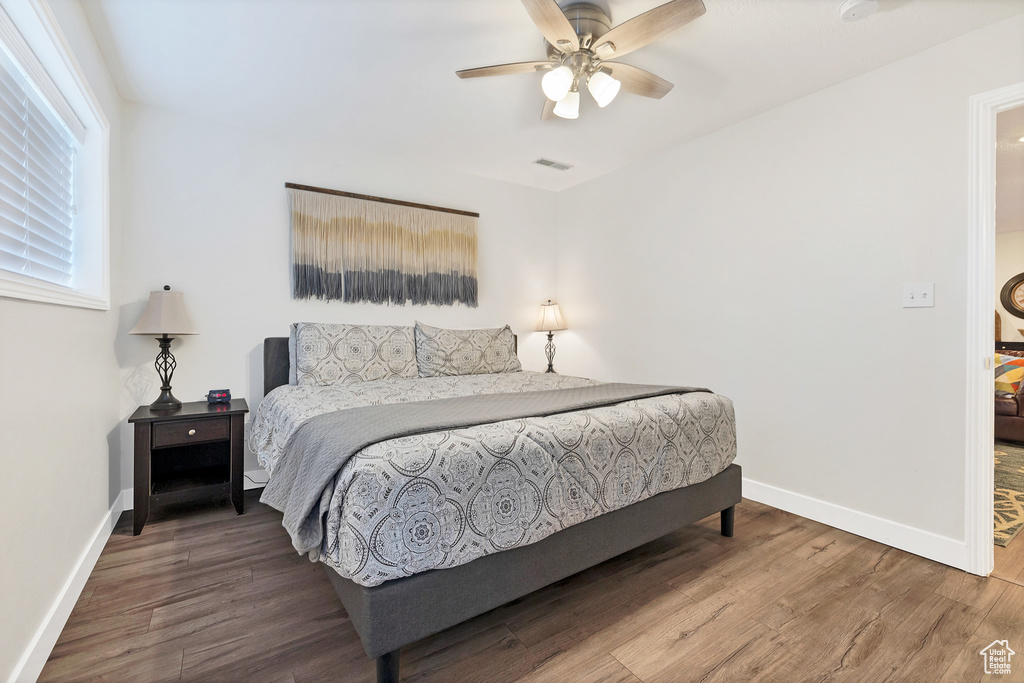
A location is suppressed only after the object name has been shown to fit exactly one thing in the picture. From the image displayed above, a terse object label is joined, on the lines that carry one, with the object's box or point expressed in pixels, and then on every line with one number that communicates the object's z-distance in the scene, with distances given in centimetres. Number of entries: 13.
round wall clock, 596
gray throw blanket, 134
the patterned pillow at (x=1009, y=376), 437
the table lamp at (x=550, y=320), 420
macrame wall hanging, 321
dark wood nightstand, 239
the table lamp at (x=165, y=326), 253
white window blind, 146
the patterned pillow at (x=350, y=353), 284
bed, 122
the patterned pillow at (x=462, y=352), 323
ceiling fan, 166
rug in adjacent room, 244
